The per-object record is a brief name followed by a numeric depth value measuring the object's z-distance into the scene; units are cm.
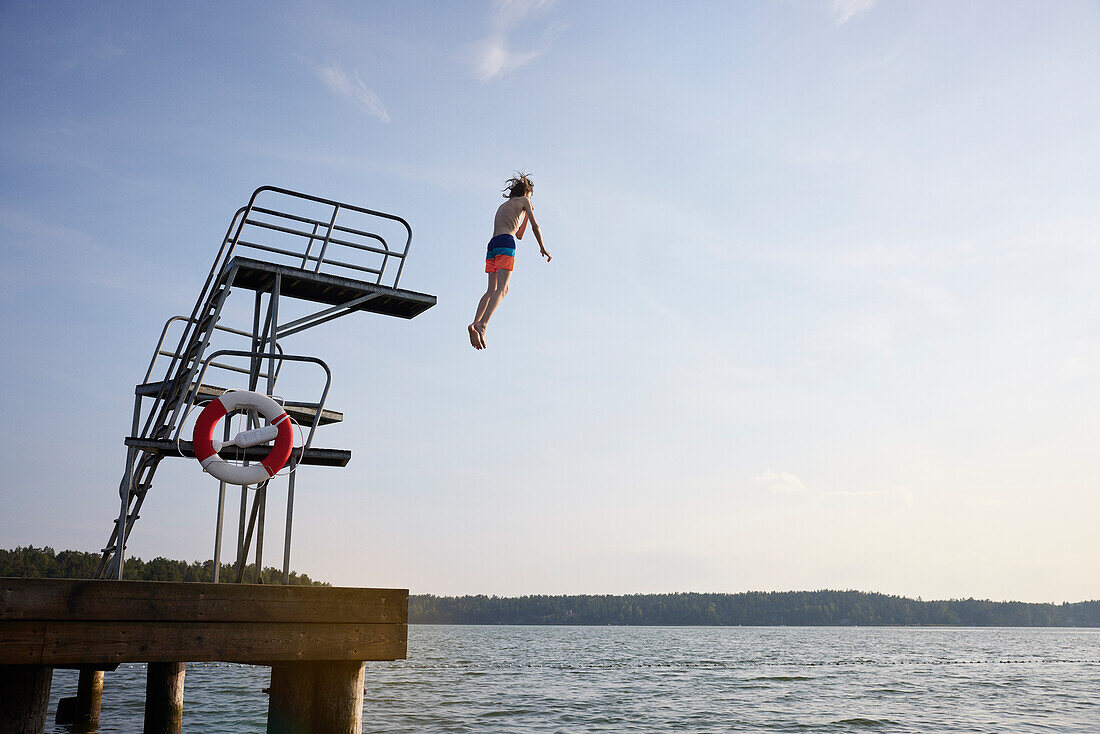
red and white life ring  904
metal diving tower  977
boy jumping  972
